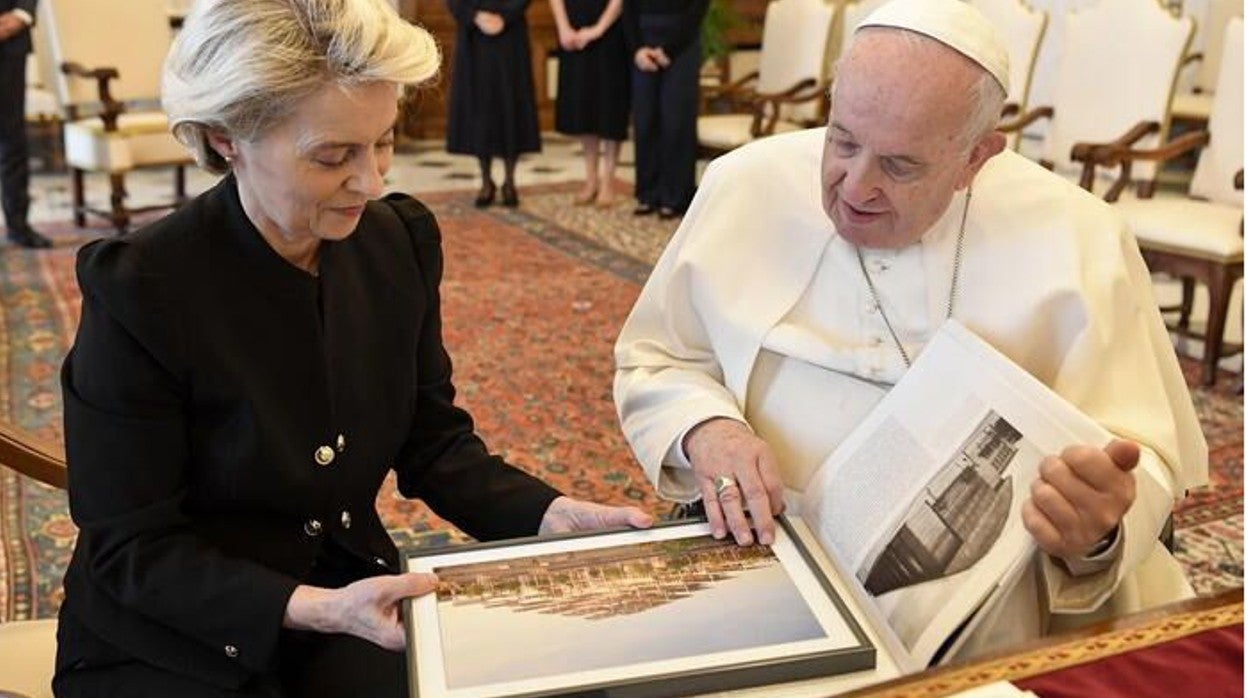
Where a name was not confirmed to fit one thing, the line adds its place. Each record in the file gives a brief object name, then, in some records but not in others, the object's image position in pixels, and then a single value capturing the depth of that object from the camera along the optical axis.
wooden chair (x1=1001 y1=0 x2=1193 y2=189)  5.71
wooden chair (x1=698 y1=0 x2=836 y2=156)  7.66
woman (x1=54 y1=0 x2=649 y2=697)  1.57
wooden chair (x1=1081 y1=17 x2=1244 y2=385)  4.83
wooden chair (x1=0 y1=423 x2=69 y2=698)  1.78
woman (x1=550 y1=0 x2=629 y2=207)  8.21
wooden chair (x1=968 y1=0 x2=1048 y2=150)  6.44
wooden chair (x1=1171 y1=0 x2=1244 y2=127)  8.20
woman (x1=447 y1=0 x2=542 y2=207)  8.21
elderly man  1.82
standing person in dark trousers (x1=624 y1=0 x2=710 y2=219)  7.91
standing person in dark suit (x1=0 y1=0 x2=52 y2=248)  6.64
